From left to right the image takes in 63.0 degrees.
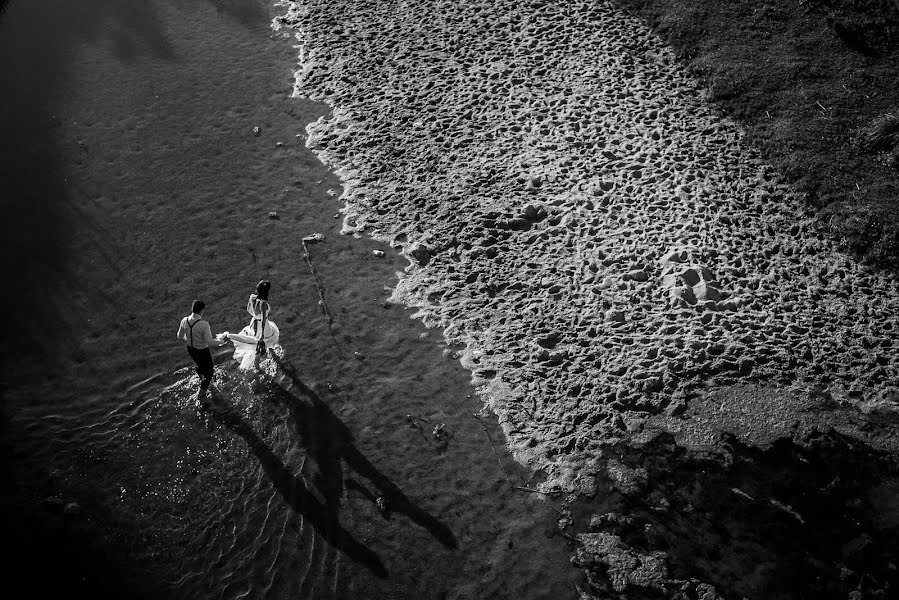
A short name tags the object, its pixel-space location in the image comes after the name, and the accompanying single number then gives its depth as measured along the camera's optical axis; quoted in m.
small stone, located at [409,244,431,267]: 12.09
